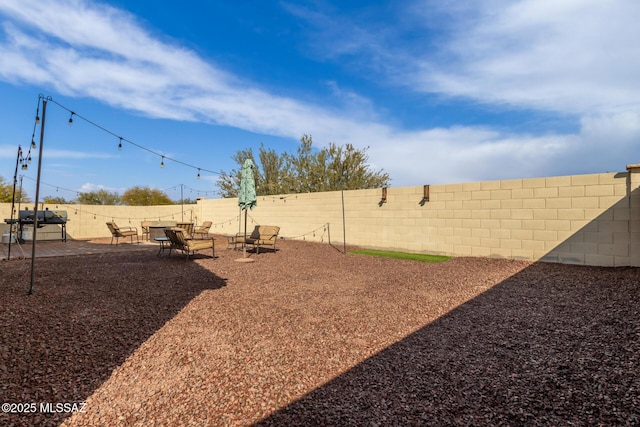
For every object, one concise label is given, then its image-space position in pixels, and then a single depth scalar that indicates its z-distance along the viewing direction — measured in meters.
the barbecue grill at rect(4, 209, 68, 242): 11.97
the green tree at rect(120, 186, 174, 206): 36.16
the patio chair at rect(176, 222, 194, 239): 12.70
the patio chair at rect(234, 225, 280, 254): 9.48
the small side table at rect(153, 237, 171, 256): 8.76
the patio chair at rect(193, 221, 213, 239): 13.37
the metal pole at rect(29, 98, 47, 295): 4.37
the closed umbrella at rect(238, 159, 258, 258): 8.24
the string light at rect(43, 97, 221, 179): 5.71
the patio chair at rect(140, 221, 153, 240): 13.62
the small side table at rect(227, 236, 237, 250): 10.48
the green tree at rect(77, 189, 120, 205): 32.53
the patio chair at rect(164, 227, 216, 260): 7.77
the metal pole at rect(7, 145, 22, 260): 8.15
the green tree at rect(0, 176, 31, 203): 25.27
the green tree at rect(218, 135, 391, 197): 20.03
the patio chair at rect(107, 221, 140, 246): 11.12
